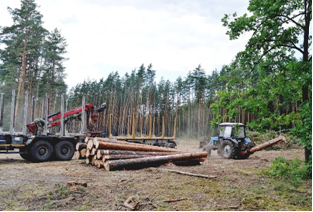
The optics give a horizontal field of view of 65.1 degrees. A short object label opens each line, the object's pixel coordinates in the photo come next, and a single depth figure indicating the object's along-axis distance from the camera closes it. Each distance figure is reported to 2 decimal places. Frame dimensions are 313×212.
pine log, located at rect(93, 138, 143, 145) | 11.41
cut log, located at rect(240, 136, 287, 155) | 14.81
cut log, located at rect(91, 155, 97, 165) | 11.18
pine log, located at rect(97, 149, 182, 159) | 10.79
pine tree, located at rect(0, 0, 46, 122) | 27.27
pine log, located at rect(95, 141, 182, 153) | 11.07
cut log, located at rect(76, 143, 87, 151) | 13.19
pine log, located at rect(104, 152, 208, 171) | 10.15
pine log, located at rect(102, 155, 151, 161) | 10.49
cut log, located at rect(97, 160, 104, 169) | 10.69
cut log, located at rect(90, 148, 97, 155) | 11.22
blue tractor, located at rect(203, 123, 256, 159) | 14.68
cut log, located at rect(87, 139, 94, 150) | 11.39
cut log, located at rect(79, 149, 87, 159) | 13.14
